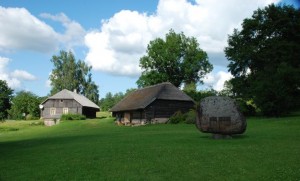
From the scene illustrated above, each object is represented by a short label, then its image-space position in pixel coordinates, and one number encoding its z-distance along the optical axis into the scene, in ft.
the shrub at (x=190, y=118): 143.91
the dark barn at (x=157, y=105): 170.71
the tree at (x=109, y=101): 499.26
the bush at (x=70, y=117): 233.74
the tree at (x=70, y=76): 326.03
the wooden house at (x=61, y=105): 259.60
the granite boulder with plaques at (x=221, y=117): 72.49
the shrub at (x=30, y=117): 310.24
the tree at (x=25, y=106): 312.50
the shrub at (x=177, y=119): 157.38
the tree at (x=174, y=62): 268.41
